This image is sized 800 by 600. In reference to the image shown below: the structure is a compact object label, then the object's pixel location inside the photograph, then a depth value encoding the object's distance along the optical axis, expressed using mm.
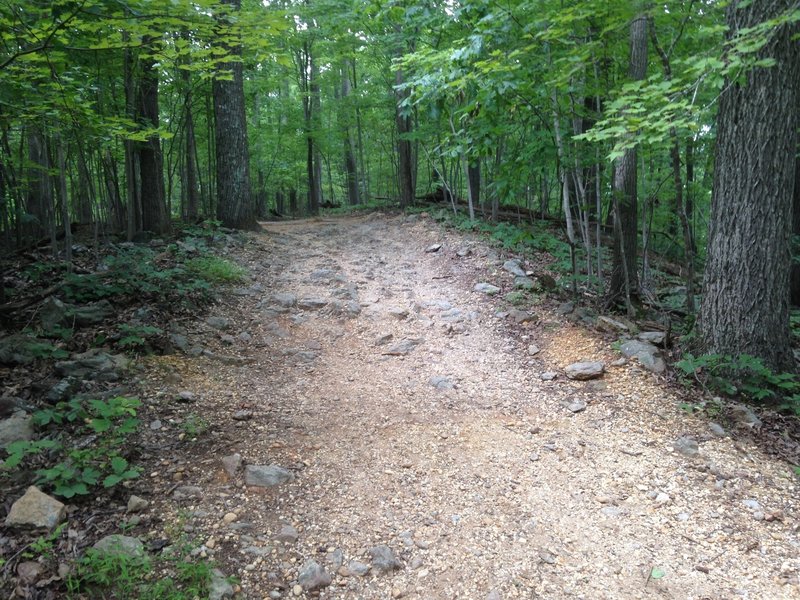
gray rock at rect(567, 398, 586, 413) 4348
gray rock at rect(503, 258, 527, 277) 7391
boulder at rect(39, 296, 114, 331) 4564
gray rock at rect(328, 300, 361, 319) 6422
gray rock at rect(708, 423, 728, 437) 3857
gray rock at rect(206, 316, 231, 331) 5500
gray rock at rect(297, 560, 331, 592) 2453
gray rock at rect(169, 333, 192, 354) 4750
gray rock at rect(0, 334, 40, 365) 3879
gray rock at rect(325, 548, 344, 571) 2596
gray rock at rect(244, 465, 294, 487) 3098
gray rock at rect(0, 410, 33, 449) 2923
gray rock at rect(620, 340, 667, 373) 4793
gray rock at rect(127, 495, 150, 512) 2650
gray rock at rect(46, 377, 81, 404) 3467
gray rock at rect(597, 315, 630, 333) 5594
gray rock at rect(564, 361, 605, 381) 4805
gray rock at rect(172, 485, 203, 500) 2826
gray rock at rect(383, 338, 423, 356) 5516
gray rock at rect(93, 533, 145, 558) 2312
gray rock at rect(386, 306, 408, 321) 6438
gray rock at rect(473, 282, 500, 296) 6868
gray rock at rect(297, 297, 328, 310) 6531
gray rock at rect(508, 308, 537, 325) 6098
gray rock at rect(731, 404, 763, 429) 3977
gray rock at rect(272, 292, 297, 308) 6521
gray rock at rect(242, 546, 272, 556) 2570
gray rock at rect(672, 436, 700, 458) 3684
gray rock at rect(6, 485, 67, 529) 2354
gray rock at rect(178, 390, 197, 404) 3859
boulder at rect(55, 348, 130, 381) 3822
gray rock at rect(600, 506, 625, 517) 3111
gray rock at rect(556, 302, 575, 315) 6168
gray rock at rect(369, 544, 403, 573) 2615
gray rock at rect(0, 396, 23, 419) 3174
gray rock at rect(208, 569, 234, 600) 2267
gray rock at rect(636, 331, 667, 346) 5255
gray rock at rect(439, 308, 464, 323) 6283
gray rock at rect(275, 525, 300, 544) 2701
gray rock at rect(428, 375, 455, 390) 4746
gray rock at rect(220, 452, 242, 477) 3127
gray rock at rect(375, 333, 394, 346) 5750
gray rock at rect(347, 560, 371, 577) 2566
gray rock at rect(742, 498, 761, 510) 3148
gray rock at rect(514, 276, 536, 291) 6856
